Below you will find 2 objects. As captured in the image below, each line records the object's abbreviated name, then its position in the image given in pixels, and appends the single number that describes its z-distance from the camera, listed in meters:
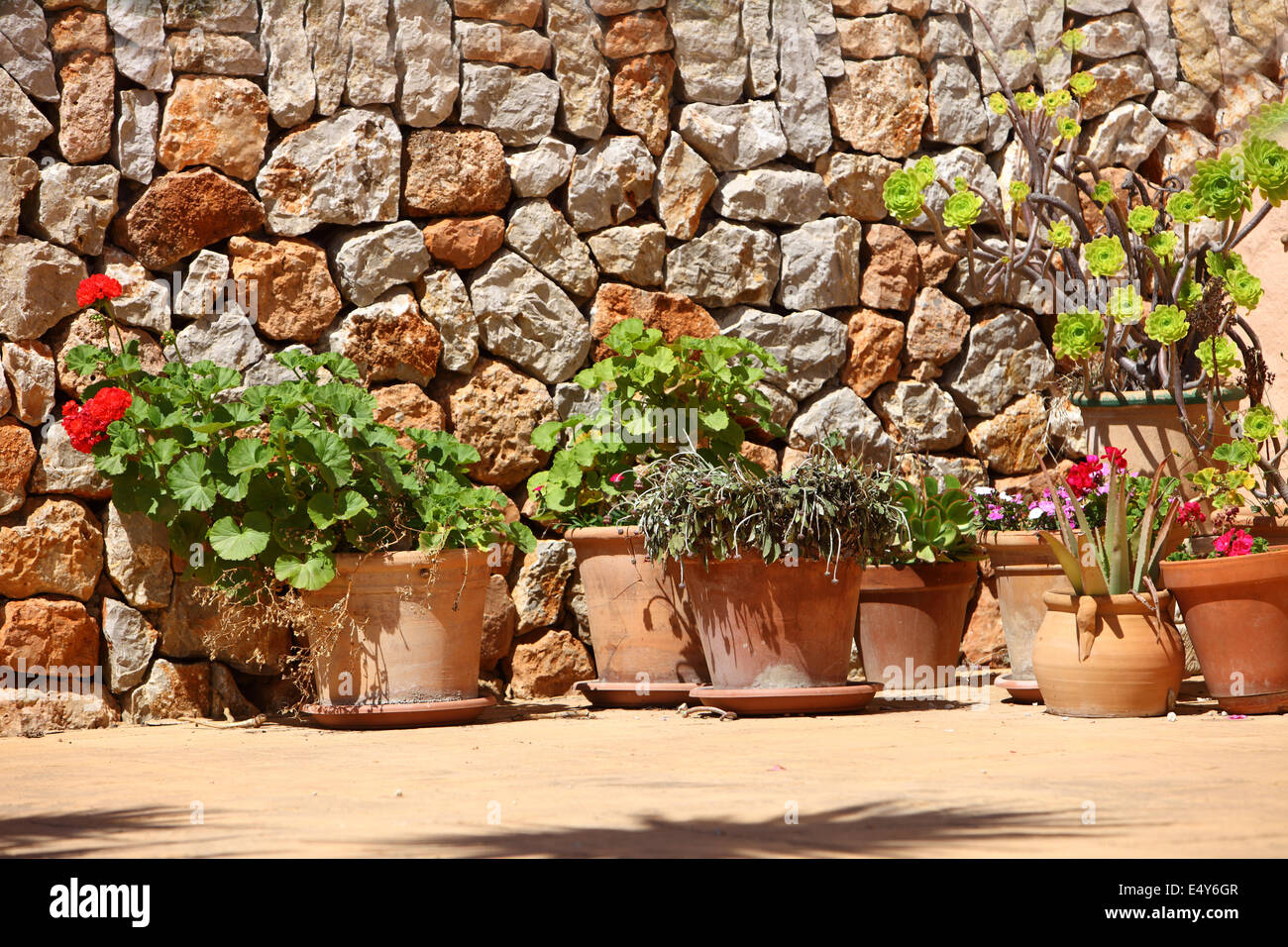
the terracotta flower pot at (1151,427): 4.82
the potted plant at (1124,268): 4.50
